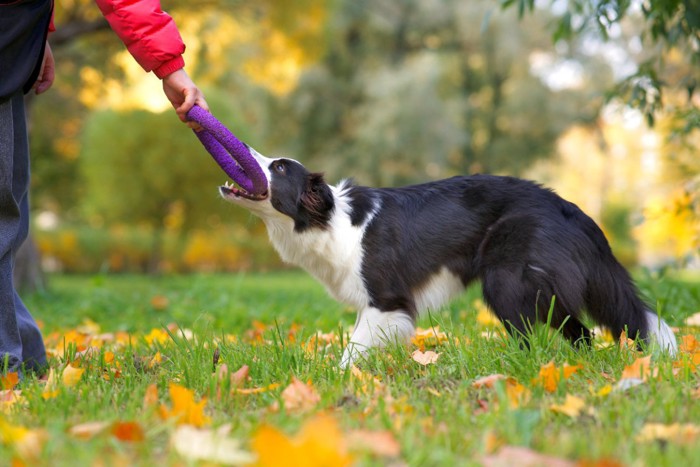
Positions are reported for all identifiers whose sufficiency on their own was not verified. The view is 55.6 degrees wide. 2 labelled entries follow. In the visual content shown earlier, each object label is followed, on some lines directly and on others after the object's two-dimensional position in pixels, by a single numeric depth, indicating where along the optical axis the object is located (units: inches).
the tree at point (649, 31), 164.1
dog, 119.3
